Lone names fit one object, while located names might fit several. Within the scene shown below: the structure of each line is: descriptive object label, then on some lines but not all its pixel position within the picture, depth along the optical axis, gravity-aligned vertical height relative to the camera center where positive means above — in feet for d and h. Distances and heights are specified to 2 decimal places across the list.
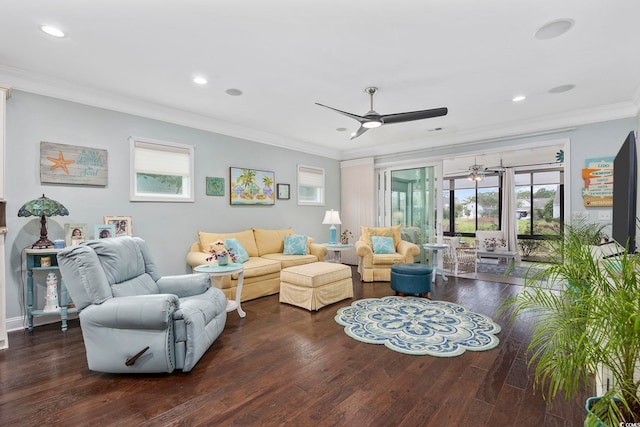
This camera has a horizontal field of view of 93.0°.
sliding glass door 19.42 +0.70
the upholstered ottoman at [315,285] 12.26 -3.08
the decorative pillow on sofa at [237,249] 14.38 -1.78
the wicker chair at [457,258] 18.65 -2.91
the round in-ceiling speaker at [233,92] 11.81 +4.74
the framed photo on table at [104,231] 11.46 -0.74
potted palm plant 3.41 -1.45
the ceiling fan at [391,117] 10.28 +3.36
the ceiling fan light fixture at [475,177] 24.82 +2.96
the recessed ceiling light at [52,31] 7.86 +4.76
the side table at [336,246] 17.80 -2.00
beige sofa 13.46 -2.38
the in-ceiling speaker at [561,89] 11.40 +4.76
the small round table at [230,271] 10.79 -2.12
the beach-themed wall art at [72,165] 10.82 +1.75
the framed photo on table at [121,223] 12.07 -0.47
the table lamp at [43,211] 9.62 +0.01
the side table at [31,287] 10.13 -2.53
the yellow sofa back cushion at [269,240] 16.83 -1.61
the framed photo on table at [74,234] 10.91 -0.82
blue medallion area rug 8.95 -3.89
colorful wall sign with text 13.62 +1.42
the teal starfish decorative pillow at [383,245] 17.71 -1.91
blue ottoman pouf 13.61 -3.04
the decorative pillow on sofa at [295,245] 16.89 -1.84
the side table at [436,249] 16.96 -2.11
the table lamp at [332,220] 18.62 -0.48
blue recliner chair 7.23 -2.67
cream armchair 16.90 -2.70
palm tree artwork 16.58 +1.45
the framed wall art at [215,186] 15.53 +1.34
